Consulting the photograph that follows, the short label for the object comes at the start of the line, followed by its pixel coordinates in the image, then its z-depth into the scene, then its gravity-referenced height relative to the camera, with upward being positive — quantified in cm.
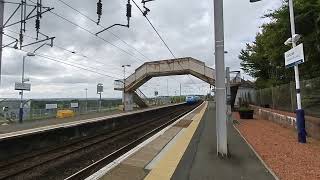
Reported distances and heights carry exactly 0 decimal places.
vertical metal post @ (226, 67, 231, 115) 1552 +29
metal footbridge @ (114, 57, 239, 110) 2637 +399
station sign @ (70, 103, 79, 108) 2454 -99
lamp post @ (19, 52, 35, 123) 1765 -119
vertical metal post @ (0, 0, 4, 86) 807 +401
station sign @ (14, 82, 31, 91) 2059 +142
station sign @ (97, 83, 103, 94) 2414 +134
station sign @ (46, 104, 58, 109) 2270 -103
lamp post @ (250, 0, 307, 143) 722 -59
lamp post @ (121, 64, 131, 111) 2908 +160
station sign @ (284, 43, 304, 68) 724 +175
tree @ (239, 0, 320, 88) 1181 +461
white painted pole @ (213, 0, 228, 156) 622 +118
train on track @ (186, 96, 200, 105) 4932 -70
